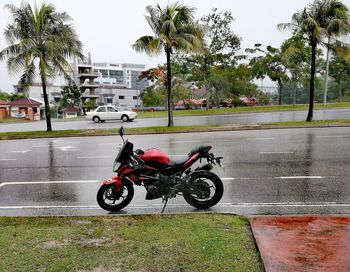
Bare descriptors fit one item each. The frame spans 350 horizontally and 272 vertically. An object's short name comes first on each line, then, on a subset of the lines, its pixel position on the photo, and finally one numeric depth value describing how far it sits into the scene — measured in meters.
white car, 31.23
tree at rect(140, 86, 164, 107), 63.39
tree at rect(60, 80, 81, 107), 73.19
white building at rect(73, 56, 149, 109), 84.25
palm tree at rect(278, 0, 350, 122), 19.41
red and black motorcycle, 5.99
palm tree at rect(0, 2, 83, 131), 20.44
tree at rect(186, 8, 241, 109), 36.91
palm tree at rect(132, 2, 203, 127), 20.06
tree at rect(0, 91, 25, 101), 76.00
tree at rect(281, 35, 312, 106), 39.31
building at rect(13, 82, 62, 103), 96.41
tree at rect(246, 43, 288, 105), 41.62
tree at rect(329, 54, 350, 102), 50.84
